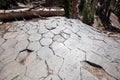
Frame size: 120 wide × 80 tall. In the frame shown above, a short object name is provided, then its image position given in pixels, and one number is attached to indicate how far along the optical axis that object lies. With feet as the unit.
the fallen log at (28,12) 7.98
